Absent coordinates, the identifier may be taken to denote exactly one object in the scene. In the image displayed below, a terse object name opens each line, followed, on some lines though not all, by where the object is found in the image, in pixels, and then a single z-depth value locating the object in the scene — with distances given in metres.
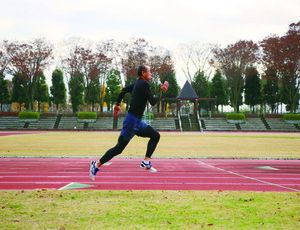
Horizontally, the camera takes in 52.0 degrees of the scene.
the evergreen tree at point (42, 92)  75.71
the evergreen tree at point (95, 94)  71.38
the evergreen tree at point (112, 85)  74.28
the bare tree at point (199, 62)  62.56
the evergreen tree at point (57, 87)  79.19
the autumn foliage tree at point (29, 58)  55.22
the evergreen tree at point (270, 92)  70.25
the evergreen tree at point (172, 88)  77.12
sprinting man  5.97
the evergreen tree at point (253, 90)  70.06
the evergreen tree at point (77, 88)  60.88
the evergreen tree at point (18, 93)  72.88
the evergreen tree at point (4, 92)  70.25
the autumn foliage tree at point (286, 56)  56.59
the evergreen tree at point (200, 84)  68.89
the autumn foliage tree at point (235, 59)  57.12
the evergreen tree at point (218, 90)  74.12
